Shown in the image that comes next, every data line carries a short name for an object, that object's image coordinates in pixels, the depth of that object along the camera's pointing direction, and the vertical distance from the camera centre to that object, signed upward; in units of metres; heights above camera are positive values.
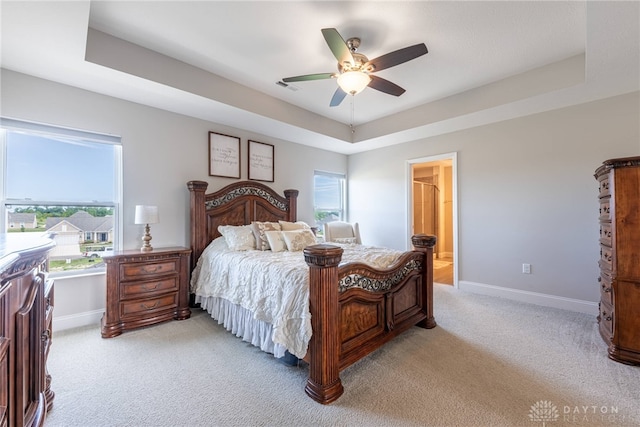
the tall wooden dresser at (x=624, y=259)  2.12 -0.36
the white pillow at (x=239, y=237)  3.23 -0.27
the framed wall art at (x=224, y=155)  3.84 +0.87
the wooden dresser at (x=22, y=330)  0.96 -0.48
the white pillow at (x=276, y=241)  3.22 -0.31
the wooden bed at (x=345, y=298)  1.77 -0.67
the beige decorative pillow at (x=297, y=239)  3.28 -0.30
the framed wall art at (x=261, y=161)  4.25 +0.87
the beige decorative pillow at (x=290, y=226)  3.77 -0.15
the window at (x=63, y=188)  2.59 +0.29
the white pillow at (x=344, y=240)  4.71 -0.44
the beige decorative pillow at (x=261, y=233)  3.35 -0.22
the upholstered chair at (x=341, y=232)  4.78 -0.32
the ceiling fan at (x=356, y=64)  2.04 +1.25
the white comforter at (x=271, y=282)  1.91 -0.59
